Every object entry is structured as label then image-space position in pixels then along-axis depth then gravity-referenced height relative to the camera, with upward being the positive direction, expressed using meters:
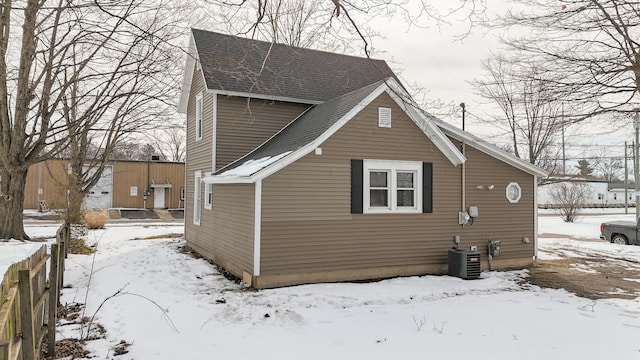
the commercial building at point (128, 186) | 32.94 +0.38
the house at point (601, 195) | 51.78 +0.17
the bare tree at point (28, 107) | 12.39 +2.72
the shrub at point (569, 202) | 30.42 -0.45
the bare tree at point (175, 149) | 48.06 +5.19
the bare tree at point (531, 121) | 8.66 +2.49
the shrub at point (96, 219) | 20.42 -1.35
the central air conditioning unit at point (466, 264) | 10.48 -1.68
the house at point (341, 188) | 9.52 +0.14
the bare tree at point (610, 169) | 80.60 +5.35
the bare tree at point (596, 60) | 7.48 +2.46
